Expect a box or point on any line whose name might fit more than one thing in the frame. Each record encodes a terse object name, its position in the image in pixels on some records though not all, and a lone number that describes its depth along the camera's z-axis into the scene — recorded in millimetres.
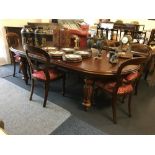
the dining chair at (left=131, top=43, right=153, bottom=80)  2440
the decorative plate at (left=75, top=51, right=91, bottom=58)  2244
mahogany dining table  1805
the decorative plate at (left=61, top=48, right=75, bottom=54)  2411
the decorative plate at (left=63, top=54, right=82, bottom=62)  2041
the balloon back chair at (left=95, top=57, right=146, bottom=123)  1795
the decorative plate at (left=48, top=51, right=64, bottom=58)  2183
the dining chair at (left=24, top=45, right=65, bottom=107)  2074
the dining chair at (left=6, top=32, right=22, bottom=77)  3132
